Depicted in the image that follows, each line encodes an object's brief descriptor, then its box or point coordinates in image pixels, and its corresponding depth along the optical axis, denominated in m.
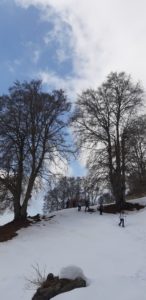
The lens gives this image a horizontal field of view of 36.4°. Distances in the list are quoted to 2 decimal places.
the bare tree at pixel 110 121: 17.01
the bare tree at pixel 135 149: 16.91
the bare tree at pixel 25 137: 15.14
